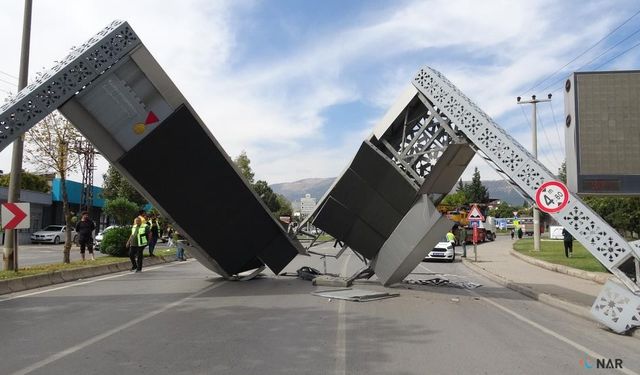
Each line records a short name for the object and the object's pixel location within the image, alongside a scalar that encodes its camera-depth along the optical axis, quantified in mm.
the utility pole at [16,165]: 13023
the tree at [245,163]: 52750
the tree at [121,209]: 35688
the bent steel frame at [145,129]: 9523
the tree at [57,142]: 17734
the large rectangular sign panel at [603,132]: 10250
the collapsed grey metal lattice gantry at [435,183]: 7965
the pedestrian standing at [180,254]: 22200
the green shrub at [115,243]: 19844
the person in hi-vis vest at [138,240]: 15531
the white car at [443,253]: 25047
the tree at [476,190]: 118938
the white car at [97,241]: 28828
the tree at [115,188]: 43688
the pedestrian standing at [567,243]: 22328
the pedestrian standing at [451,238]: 25789
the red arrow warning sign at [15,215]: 12367
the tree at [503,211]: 126356
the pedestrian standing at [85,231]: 17438
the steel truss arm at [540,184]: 7672
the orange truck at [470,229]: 45250
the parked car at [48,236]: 35219
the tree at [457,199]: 99625
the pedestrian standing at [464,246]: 26914
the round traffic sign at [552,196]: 8672
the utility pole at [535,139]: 28266
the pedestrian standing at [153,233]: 20408
